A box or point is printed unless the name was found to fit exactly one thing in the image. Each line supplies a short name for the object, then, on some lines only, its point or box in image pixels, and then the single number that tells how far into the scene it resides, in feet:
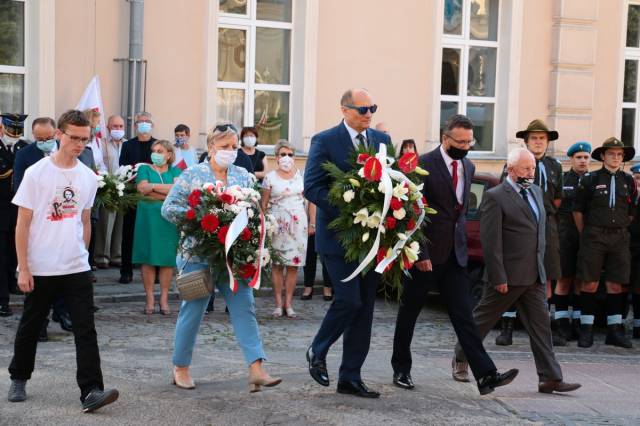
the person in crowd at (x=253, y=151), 43.65
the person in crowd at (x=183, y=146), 45.73
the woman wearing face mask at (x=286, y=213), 38.96
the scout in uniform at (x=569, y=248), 36.42
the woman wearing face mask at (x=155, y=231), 37.45
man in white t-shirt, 23.20
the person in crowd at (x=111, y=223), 45.68
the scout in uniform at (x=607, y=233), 35.40
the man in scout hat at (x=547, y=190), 33.32
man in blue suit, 24.94
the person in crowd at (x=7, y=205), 35.63
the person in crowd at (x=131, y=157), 43.29
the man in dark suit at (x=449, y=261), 26.00
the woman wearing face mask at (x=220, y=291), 24.89
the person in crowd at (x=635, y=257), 36.60
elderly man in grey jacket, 27.27
